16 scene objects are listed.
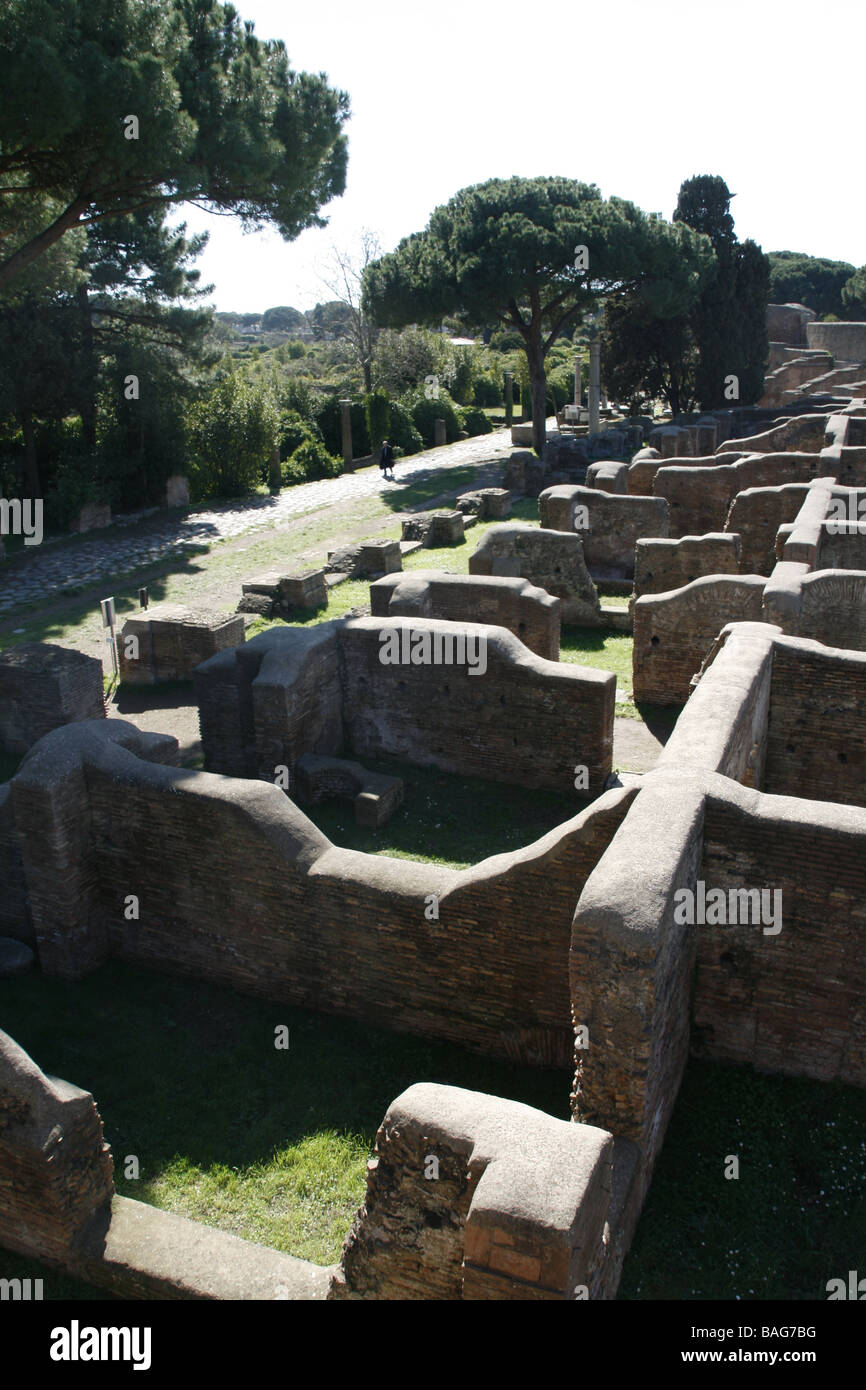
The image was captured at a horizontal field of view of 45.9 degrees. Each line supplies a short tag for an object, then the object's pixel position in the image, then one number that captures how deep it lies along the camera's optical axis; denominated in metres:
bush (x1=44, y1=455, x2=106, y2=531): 22.38
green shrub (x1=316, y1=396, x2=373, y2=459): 32.38
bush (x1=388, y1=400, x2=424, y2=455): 34.41
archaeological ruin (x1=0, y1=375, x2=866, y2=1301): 4.36
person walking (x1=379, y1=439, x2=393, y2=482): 29.09
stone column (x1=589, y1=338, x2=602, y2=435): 30.25
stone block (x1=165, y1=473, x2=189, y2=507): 25.06
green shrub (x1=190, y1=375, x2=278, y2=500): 26.48
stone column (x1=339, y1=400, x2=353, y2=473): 30.42
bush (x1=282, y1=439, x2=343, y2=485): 29.20
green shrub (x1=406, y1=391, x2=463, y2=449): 36.69
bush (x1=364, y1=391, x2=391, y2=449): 32.06
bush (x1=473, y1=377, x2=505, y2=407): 45.12
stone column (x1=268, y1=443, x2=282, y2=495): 28.27
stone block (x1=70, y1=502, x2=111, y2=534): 22.58
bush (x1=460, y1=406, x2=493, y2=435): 38.25
